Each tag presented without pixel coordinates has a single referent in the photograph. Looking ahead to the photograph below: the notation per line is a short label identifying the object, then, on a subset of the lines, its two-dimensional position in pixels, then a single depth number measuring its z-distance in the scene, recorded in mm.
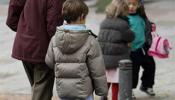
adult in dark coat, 10444
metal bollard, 9629
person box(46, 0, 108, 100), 9390
